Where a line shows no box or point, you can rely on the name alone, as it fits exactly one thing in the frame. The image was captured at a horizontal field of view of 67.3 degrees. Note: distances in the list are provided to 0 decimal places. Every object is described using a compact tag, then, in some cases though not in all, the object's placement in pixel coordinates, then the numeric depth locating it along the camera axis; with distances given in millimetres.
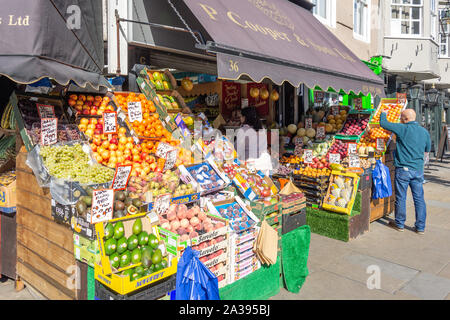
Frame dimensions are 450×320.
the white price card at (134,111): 4719
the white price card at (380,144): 7145
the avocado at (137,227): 3172
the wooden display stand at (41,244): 3453
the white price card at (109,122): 4395
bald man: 6207
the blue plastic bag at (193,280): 2926
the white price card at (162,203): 3611
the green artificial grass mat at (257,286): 3478
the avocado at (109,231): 2992
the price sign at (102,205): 3018
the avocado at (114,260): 2887
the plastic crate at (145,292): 2688
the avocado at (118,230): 3041
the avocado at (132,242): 3043
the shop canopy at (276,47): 4145
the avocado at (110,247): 2894
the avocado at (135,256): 2992
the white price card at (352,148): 7254
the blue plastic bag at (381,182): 6582
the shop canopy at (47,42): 3627
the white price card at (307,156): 7191
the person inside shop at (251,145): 6588
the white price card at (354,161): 6449
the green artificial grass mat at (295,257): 4234
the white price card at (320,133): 8328
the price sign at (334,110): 9125
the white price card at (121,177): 3354
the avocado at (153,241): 3131
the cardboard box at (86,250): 2990
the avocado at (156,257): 2947
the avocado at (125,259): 2939
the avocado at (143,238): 3115
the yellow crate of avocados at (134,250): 2902
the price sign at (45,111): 3934
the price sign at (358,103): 9141
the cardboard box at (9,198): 4293
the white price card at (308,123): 8531
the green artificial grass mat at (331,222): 5965
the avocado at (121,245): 2985
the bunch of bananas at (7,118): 4488
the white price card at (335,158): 6824
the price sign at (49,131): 3818
